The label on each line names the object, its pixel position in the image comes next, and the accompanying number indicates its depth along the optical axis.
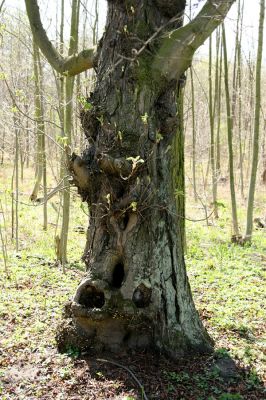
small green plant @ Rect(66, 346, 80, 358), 3.61
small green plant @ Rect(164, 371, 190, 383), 3.31
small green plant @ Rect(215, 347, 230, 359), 3.65
